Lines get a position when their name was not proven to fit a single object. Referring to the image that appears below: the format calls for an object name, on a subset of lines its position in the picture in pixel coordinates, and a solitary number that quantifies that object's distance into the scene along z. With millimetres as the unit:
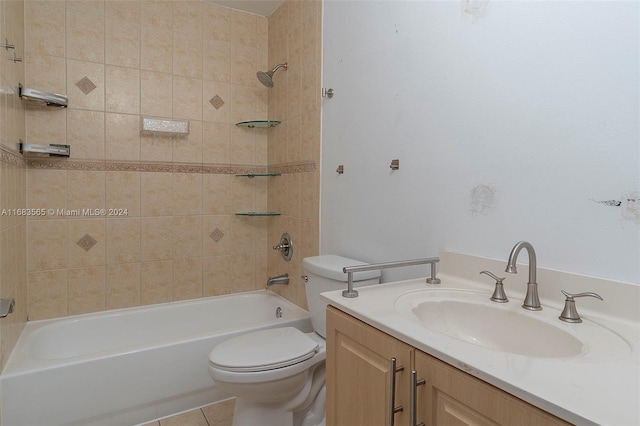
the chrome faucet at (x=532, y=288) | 963
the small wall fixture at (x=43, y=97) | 1847
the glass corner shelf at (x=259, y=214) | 2566
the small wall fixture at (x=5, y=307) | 1223
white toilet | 1440
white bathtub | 1541
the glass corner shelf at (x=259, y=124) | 2516
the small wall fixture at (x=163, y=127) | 2279
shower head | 2420
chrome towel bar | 1068
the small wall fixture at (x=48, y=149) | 1900
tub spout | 2464
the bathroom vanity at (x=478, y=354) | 573
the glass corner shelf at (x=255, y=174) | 2575
